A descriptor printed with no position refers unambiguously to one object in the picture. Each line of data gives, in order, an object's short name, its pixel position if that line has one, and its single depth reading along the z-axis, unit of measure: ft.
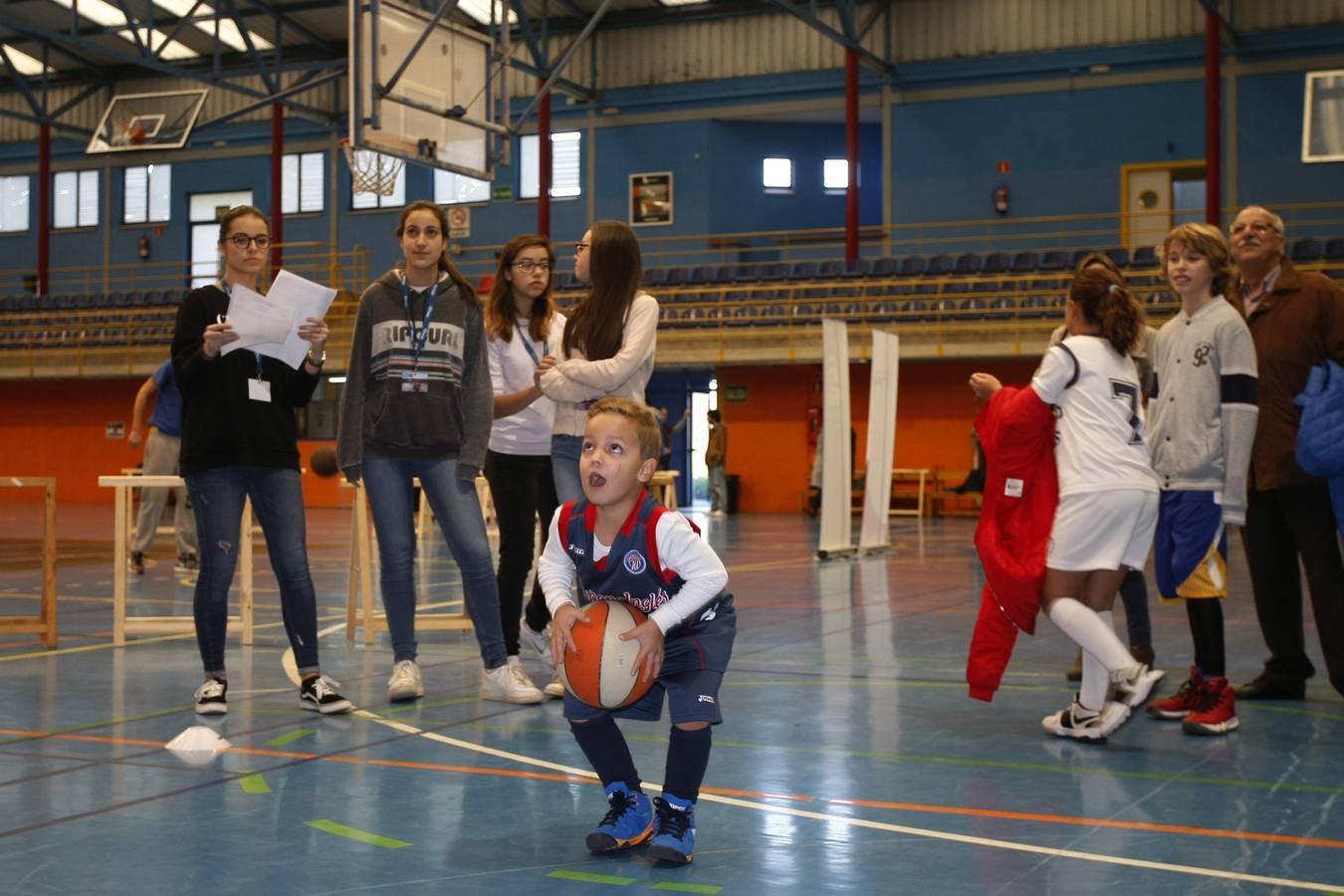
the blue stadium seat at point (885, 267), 73.05
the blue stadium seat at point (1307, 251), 64.08
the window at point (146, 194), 98.94
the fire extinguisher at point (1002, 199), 77.86
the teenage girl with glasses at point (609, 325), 16.03
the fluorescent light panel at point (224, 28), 82.74
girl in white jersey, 14.70
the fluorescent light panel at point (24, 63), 93.30
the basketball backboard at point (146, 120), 71.26
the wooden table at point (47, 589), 21.59
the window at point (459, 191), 89.35
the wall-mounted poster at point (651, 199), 86.17
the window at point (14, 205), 102.94
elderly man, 16.76
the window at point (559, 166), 88.38
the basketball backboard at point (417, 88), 41.29
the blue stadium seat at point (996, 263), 70.23
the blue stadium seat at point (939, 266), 71.72
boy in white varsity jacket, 15.78
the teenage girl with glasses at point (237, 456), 16.29
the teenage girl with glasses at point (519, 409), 18.13
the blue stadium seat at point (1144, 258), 67.17
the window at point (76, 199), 101.14
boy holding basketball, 10.55
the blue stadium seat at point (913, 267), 72.23
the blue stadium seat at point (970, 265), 70.95
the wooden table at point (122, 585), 22.31
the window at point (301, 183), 94.58
